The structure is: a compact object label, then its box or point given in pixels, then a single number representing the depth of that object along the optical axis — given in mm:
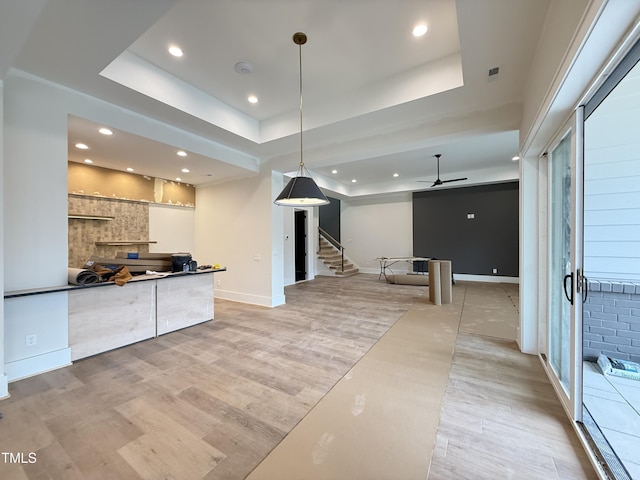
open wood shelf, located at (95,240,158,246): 4925
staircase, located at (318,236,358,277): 9523
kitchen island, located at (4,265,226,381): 2502
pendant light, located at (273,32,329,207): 2811
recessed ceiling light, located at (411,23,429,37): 2374
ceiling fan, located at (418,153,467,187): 6127
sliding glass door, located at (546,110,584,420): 1799
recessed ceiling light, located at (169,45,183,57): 2656
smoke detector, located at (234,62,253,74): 2869
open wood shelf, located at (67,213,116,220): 4492
